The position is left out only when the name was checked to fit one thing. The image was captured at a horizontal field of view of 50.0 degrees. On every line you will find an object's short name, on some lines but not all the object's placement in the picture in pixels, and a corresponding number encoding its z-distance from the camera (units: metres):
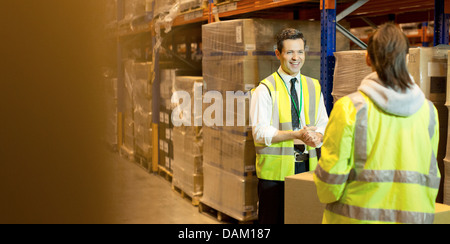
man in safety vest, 3.42
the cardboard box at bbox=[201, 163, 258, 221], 4.65
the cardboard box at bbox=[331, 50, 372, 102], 3.30
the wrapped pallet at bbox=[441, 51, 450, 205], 2.71
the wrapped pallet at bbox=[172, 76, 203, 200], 5.77
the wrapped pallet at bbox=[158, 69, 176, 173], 6.86
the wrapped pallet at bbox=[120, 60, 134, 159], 8.60
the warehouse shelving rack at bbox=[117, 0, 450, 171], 3.66
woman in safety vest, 1.83
